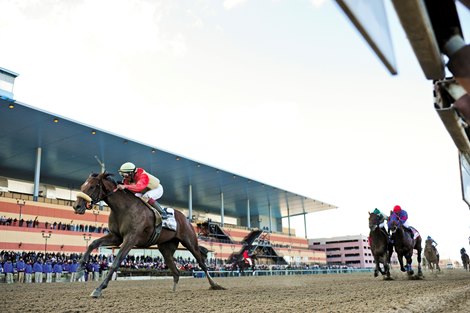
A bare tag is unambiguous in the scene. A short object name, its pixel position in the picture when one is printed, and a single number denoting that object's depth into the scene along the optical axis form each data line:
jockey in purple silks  12.11
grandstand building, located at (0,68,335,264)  31.61
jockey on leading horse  7.88
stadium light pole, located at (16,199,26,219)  33.95
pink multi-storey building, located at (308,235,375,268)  102.81
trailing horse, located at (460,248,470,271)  29.75
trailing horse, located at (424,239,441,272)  23.65
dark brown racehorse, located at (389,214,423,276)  12.03
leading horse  7.19
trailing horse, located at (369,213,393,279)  11.99
